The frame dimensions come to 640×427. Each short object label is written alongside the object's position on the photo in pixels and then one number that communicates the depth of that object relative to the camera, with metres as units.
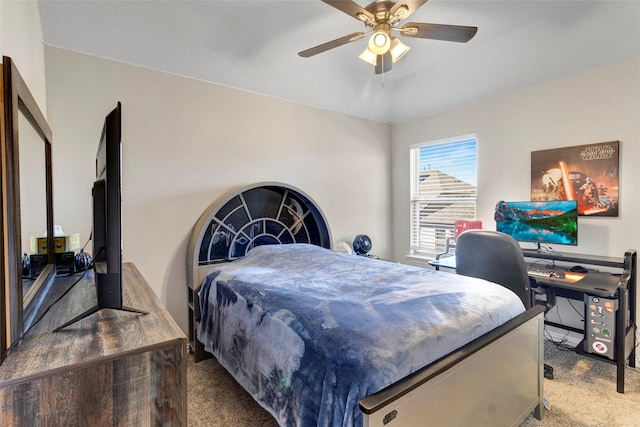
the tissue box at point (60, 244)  1.37
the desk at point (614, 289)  2.15
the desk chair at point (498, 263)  2.34
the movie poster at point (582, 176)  2.69
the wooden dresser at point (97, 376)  0.77
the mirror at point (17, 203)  0.84
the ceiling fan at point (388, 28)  1.80
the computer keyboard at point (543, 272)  2.50
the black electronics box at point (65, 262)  1.74
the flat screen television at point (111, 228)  1.05
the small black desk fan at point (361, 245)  3.93
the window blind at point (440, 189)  3.77
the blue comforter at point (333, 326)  1.25
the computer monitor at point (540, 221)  2.70
